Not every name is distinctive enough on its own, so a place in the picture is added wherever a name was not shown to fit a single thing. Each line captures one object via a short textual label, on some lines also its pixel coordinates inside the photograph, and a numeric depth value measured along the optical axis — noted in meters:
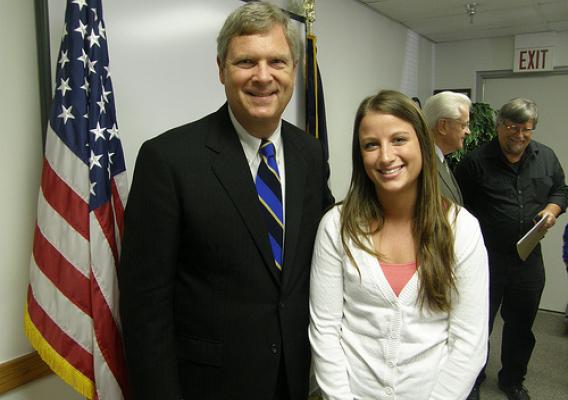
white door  4.79
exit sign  4.71
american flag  1.48
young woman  1.32
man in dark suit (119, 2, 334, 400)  1.26
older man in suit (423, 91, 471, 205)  2.33
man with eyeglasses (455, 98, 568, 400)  2.79
